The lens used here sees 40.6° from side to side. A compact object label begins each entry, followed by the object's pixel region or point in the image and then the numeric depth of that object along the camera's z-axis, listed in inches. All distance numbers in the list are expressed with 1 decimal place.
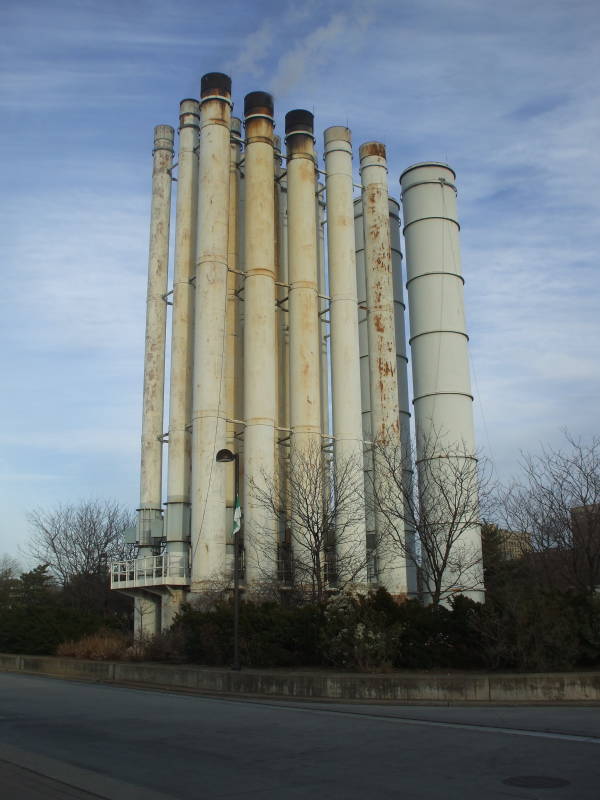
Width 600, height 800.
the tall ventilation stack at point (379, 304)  1557.6
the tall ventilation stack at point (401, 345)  1664.6
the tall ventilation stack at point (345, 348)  1363.2
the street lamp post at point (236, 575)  794.2
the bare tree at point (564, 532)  1186.6
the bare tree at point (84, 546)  2283.5
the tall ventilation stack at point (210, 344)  1311.5
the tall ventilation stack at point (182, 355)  1407.5
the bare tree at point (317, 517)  1246.9
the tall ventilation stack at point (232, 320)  1455.5
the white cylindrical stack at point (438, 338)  1385.7
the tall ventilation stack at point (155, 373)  1469.0
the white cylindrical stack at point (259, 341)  1330.0
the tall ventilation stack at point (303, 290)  1433.3
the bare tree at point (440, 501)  1242.0
